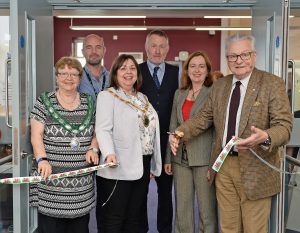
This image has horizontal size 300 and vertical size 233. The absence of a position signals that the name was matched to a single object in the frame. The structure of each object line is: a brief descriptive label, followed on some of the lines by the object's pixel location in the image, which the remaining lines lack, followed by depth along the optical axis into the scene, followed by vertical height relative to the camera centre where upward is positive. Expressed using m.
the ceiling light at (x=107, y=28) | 11.16 +1.86
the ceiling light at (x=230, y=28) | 10.24 +1.73
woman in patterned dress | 2.66 -0.31
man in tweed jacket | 2.48 -0.23
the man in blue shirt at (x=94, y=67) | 3.43 +0.25
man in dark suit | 3.39 +0.06
